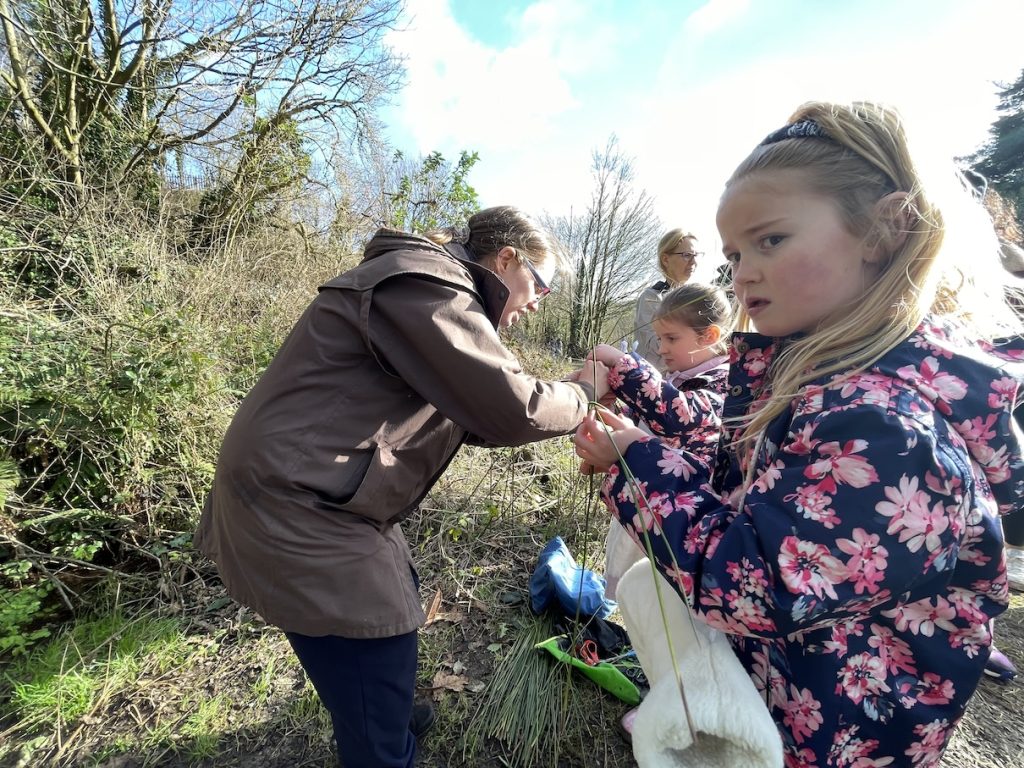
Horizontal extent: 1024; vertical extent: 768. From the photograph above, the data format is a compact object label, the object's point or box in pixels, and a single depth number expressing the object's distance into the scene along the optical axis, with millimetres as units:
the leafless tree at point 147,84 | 5203
